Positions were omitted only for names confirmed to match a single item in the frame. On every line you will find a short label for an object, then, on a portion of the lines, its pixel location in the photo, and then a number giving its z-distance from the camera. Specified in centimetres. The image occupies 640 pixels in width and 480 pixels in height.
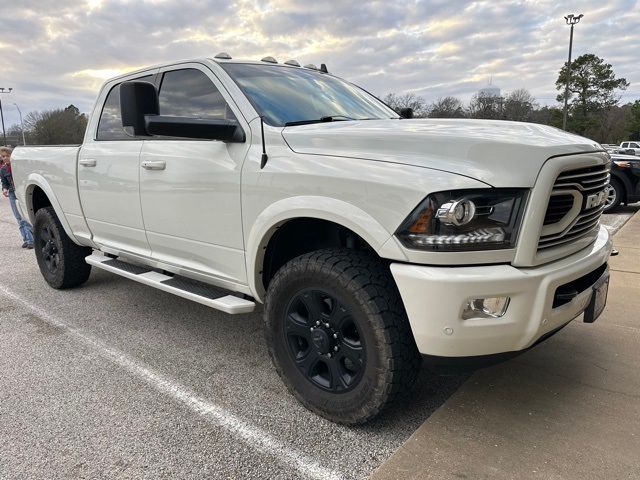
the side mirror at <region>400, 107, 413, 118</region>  443
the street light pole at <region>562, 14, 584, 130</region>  3938
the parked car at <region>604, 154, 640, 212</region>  995
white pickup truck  211
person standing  769
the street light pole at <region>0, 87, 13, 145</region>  5494
